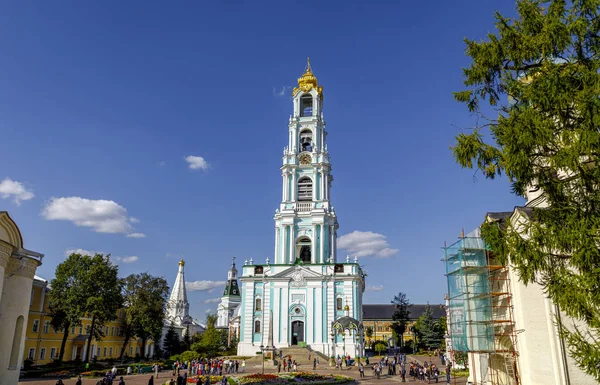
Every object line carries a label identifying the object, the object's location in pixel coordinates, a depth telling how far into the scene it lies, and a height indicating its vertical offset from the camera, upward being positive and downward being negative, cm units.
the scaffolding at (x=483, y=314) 1947 +53
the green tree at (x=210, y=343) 4678 -193
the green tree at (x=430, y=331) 5819 -64
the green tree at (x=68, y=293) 4062 +274
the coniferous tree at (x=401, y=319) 7112 +103
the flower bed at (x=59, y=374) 3368 -354
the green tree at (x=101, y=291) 4084 +304
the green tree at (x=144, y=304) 5109 +231
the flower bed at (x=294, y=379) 2678 -317
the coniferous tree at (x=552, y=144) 972 +414
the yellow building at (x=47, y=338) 4147 -135
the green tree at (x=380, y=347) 6938 -322
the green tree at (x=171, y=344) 6412 -260
